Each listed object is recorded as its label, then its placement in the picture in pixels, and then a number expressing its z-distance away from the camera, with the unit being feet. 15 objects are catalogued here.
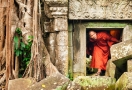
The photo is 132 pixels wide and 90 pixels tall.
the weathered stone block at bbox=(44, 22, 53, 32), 24.53
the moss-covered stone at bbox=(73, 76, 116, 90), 18.05
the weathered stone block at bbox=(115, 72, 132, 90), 16.10
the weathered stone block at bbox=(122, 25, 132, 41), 25.04
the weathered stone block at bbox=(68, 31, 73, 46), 24.86
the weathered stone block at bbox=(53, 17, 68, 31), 23.85
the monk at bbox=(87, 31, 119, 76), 25.67
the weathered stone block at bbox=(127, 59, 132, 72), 18.83
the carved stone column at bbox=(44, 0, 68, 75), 23.75
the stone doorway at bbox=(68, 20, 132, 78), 24.85
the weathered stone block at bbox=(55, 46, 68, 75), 23.86
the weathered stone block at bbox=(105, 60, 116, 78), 22.18
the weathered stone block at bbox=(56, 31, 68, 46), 23.89
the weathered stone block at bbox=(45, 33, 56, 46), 24.39
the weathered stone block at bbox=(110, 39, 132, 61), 18.88
